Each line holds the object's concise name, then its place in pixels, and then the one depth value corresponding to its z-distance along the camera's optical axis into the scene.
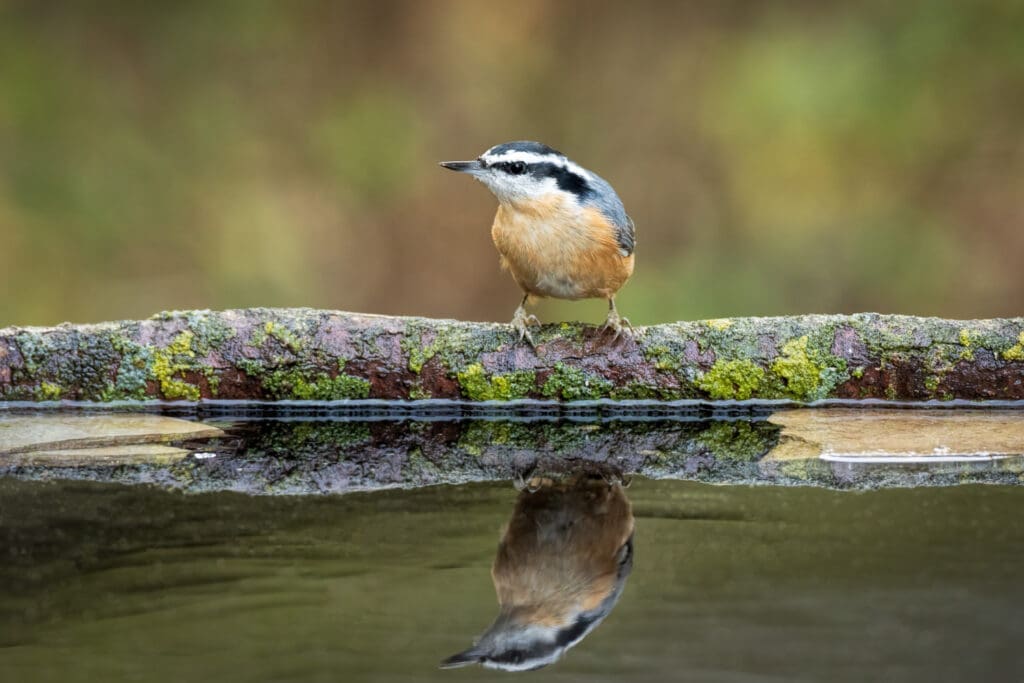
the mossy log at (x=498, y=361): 7.40
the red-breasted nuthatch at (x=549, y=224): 7.87
